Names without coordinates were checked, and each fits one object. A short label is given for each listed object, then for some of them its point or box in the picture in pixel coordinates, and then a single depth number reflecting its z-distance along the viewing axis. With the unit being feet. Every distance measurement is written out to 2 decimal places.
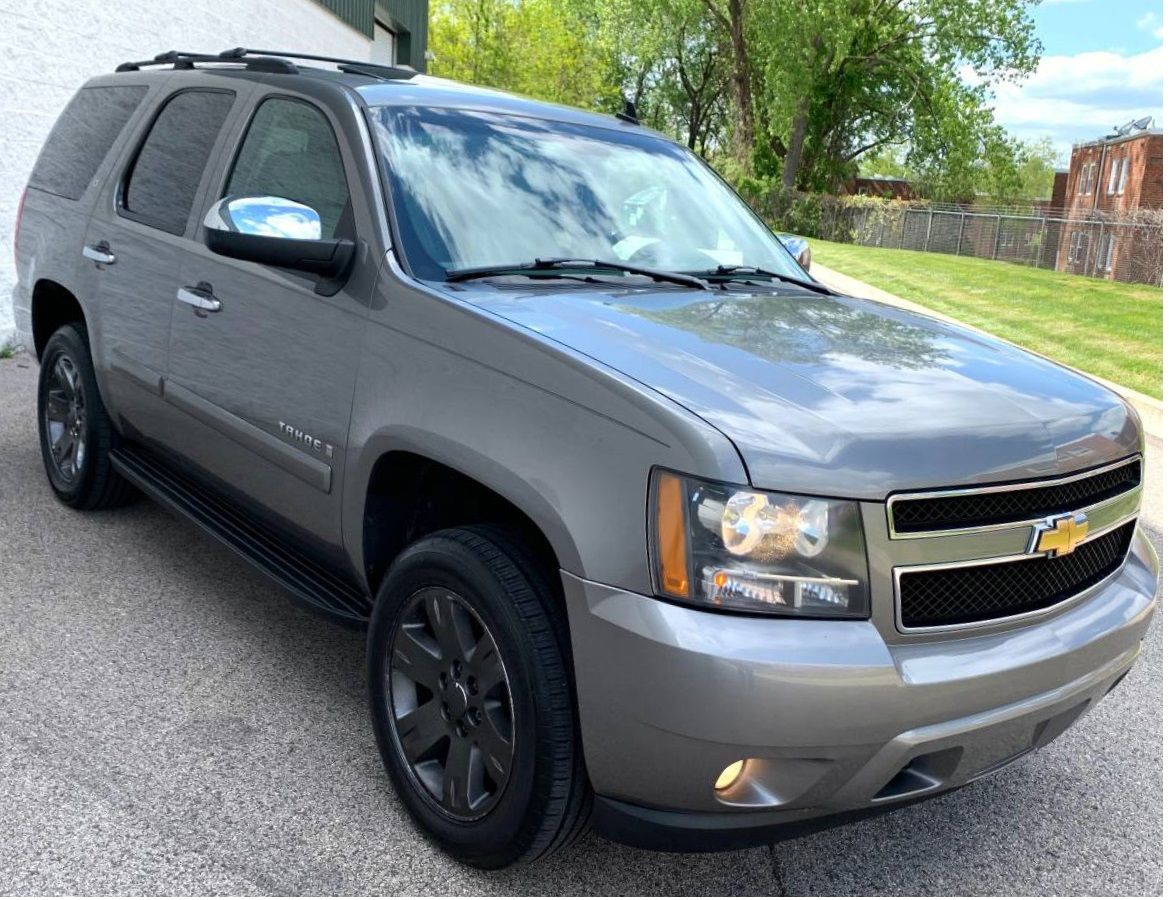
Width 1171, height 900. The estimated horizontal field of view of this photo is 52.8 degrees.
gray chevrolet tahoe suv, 7.68
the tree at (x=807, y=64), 132.46
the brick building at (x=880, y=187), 222.28
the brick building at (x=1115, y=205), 87.29
